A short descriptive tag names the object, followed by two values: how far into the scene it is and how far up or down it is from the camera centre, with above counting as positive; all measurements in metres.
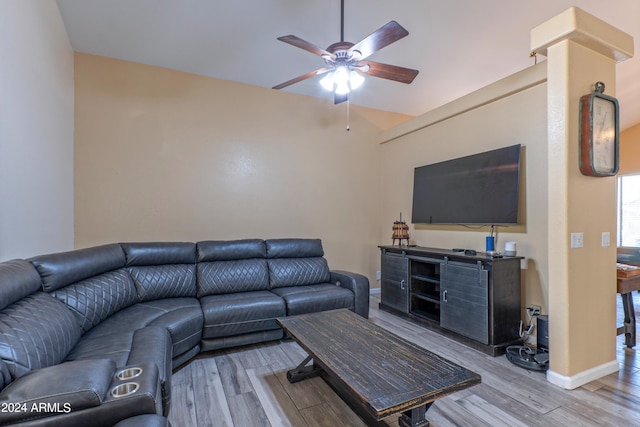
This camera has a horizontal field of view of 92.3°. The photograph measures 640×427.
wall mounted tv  3.04 +0.30
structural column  2.28 +0.03
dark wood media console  2.80 -0.83
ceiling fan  2.17 +1.25
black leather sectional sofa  1.14 -0.69
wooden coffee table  1.42 -0.84
